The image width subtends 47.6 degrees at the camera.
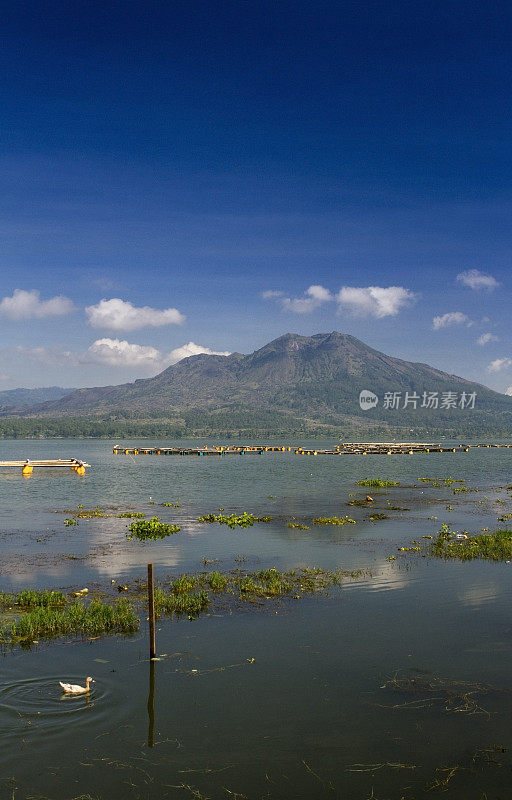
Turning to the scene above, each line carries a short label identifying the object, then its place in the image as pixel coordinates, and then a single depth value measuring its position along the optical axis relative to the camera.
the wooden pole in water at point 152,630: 19.63
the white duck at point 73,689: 17.45
